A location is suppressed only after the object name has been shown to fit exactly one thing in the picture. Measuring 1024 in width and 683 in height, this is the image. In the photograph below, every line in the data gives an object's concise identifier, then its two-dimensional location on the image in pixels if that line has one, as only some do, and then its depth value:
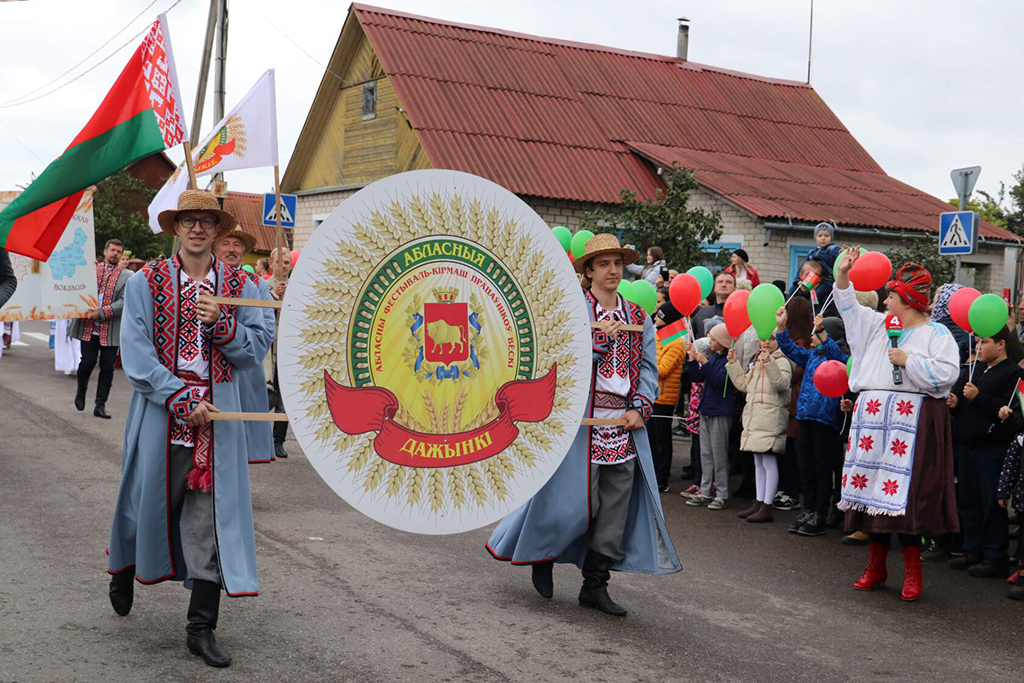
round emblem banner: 3.83
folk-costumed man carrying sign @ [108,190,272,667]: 4.64
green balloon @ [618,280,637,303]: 8.13
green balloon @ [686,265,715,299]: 9.96
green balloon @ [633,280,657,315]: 8.30
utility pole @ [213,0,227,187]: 17.92
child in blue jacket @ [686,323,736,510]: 8.93
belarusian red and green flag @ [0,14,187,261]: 5.41
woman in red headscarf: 6.16
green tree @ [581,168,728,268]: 15.46
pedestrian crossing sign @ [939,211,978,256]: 11.10
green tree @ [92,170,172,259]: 30.38
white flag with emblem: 6.30
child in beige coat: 8.46
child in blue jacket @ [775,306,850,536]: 7.96
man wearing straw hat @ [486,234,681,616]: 5.78
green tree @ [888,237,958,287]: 16.19
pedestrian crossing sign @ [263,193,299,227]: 12.98
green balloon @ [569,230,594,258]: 8.92
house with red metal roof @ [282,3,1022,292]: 20.64
